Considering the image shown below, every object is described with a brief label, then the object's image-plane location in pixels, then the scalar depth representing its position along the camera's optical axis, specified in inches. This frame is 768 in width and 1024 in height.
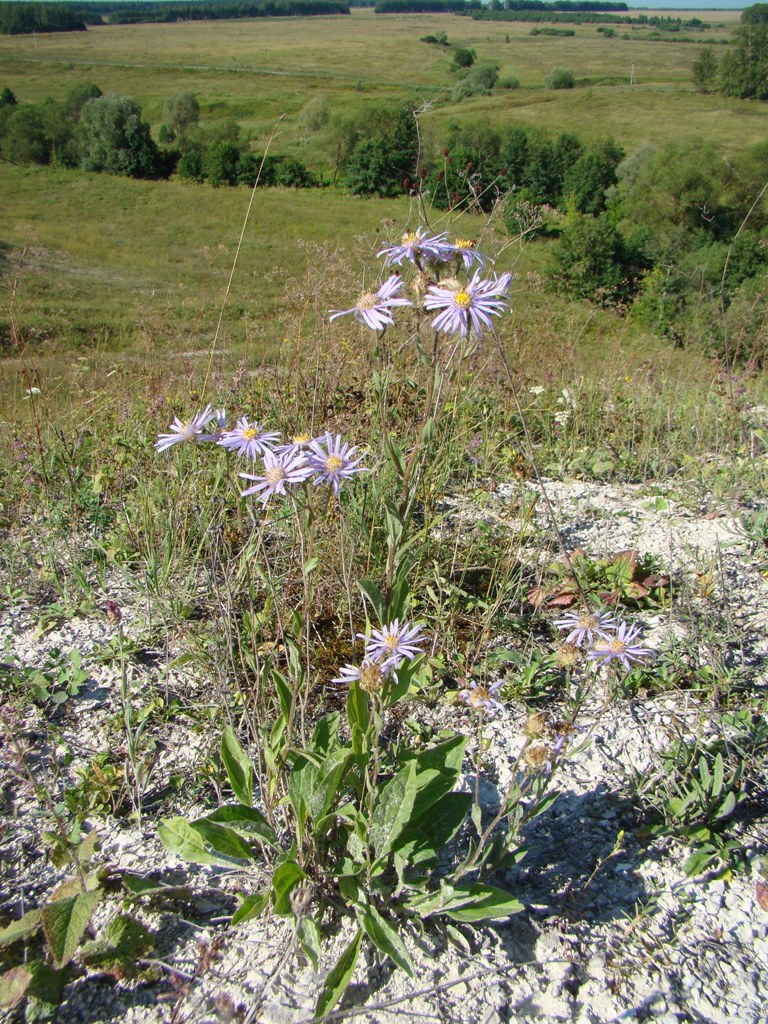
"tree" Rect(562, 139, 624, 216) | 1678.2
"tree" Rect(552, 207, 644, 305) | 1264.8
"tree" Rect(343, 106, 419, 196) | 1740.9
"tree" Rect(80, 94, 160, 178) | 1936.5
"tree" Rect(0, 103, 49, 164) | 1950.1
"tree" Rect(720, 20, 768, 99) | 2057.1
